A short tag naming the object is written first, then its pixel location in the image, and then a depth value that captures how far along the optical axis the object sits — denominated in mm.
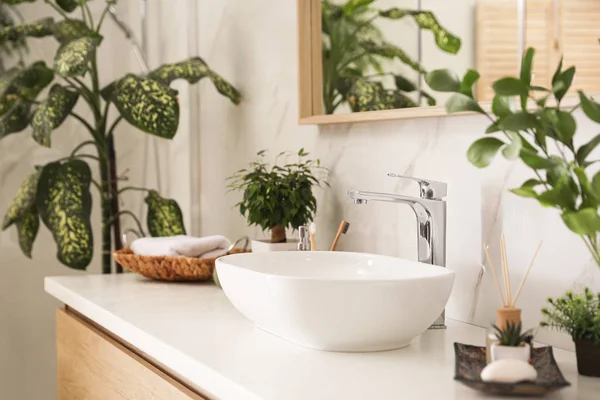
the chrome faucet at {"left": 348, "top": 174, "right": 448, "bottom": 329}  1396
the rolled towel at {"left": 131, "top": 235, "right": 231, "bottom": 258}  1861
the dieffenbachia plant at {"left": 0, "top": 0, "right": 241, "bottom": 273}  2148
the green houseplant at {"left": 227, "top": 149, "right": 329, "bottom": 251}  1789
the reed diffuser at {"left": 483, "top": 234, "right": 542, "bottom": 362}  1045
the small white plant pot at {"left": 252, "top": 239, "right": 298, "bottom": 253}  1800
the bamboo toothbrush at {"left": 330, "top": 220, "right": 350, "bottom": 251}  1560
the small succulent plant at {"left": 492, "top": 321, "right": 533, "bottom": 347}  1004
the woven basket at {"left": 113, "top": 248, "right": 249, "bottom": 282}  1829
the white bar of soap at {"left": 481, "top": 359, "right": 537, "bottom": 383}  932
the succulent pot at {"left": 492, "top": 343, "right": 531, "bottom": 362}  991
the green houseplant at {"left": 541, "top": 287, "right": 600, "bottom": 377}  1044
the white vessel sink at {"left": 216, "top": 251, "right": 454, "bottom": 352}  1115
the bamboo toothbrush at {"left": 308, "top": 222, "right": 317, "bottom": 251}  1610
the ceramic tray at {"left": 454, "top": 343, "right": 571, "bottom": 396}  933
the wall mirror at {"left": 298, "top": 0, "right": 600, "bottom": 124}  1250
